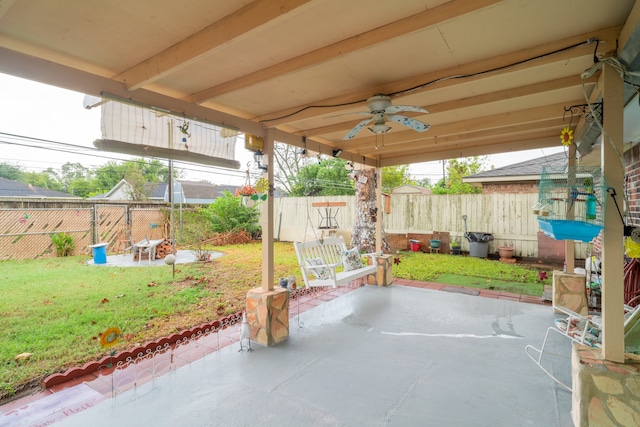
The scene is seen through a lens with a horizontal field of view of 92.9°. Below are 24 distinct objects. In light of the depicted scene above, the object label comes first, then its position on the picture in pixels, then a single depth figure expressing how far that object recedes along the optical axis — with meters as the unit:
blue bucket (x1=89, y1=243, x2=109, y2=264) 7.25
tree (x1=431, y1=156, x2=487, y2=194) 16.72
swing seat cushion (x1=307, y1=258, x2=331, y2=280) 4.18
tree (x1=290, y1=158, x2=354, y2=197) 15.73
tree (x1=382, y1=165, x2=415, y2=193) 16.14
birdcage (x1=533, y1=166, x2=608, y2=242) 1.96
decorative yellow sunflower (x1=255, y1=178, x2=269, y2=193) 3.39
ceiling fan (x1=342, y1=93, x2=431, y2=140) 2.63
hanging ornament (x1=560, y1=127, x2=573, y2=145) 2.79
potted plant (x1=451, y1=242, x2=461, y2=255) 8.74
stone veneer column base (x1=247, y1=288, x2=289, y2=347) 3.20
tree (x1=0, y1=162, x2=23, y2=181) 20.75
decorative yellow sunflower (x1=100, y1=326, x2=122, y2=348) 2.26
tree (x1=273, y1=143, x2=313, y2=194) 18.28
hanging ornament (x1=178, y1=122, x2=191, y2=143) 2.92
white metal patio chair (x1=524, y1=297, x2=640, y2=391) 2.21
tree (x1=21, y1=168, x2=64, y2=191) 25.36
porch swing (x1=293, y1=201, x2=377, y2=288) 4.07
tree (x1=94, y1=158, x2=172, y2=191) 22.41
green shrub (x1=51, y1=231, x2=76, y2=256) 8.36
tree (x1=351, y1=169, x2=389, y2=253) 7.77
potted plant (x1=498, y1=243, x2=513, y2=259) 8.00
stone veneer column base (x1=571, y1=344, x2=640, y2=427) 1.70
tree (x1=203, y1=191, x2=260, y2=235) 11.48
